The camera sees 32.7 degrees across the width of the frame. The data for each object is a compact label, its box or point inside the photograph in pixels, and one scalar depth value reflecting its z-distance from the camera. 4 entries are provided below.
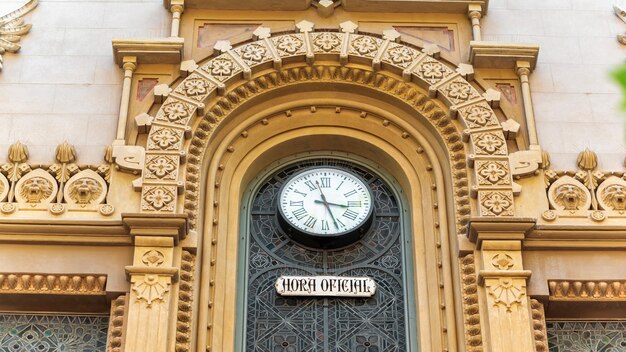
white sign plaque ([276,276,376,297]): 14.02
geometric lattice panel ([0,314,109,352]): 13.19
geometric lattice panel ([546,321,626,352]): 13.42
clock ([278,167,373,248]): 14.46
